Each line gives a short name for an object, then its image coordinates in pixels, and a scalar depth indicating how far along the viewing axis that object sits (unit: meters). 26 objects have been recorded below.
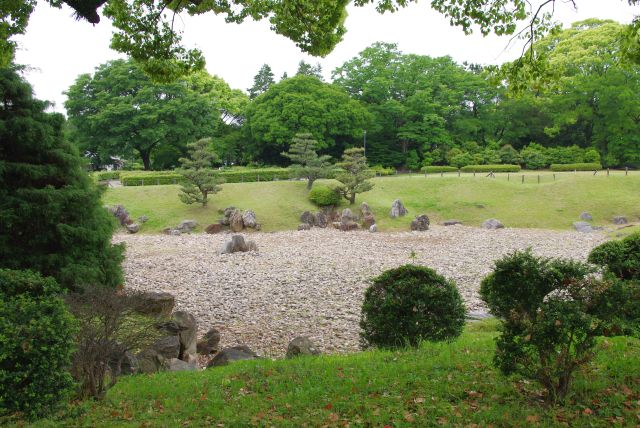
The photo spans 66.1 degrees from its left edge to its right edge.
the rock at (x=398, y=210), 26.50
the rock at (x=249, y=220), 24.95
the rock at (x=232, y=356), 7.82
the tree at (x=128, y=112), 36.09
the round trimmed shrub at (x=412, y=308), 6.79
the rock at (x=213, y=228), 24.56
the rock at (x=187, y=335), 8.70
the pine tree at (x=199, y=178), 26.53
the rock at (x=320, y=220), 25.73
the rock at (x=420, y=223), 24.44
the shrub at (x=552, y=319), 4.20
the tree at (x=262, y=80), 53.97
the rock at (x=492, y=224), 25.03
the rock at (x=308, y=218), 25.73
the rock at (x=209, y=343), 9.34
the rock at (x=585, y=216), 25.86
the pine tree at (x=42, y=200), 9.76
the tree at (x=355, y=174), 27.17
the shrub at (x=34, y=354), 3.86
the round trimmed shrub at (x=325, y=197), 27.61
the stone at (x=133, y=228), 24.52
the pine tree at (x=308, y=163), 28.77
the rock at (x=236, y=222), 24.78
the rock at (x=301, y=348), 7.61
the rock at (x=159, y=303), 10.13
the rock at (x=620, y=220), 25.23
